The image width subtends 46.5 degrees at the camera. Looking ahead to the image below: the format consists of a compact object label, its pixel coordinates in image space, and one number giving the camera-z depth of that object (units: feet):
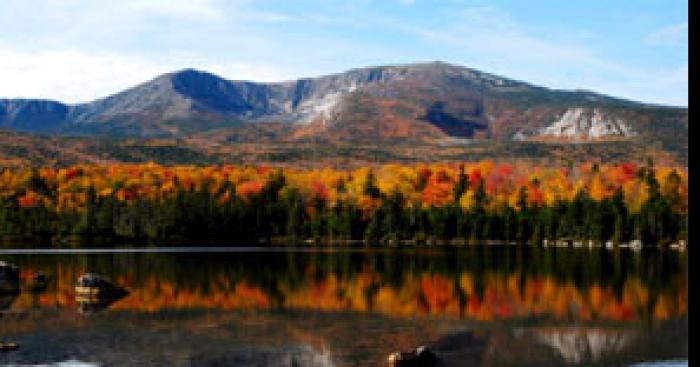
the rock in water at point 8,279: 163.43
